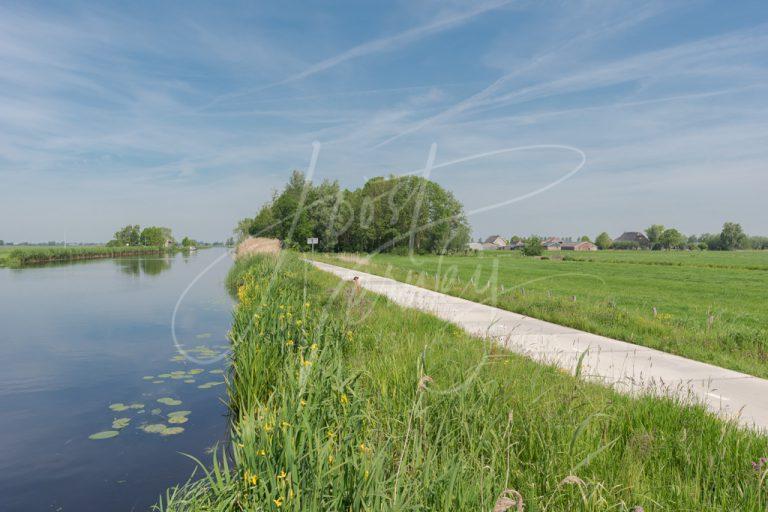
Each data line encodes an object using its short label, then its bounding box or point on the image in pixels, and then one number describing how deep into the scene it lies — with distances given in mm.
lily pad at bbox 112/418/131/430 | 6459
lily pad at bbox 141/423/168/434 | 6258
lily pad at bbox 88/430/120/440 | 6137
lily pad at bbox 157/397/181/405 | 7305
